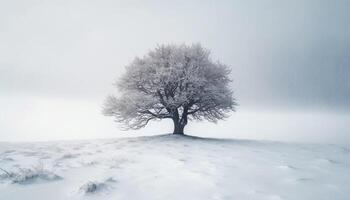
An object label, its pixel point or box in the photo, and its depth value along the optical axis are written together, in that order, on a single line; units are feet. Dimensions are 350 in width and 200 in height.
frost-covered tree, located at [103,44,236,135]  62.95
